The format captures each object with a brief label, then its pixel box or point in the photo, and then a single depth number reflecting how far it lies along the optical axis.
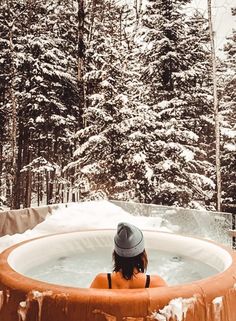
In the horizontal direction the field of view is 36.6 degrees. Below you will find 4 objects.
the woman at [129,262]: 2.63
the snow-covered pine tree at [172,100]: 11.44
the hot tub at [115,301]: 2.39
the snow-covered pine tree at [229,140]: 13.55
